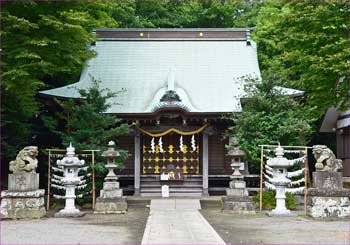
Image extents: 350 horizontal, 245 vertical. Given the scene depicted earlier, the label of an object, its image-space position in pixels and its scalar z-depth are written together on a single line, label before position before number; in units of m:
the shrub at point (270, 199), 14.30
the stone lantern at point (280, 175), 13.14
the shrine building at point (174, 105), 18.08
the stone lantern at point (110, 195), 13.70
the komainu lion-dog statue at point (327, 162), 12.20
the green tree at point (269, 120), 14.84
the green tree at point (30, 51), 13.94
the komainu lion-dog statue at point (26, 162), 12.39
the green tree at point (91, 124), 15.18
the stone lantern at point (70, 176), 13.24
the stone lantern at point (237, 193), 13.77
